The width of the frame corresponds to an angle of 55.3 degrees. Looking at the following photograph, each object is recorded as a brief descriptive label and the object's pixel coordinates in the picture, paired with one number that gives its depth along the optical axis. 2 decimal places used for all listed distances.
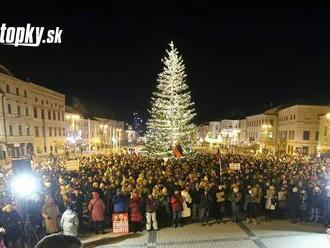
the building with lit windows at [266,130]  68.50
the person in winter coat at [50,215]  11.24
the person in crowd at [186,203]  12.84
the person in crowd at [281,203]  13.45
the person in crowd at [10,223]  10.08
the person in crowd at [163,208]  12.91
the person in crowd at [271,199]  13.34
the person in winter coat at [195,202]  13.62
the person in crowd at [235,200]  13.36
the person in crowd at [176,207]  12.58
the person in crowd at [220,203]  13.40
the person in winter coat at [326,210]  12.69
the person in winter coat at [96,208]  11.83
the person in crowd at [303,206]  13.14
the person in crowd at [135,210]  12.13
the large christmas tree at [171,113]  28.83
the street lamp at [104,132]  90.82
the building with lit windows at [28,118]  40.72
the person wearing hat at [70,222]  10.28
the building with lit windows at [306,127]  54.96
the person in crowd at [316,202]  12.99
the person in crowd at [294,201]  13.23
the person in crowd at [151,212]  12.20
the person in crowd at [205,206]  13.13
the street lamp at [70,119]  61.16
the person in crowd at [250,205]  13.27
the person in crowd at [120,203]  12.19
